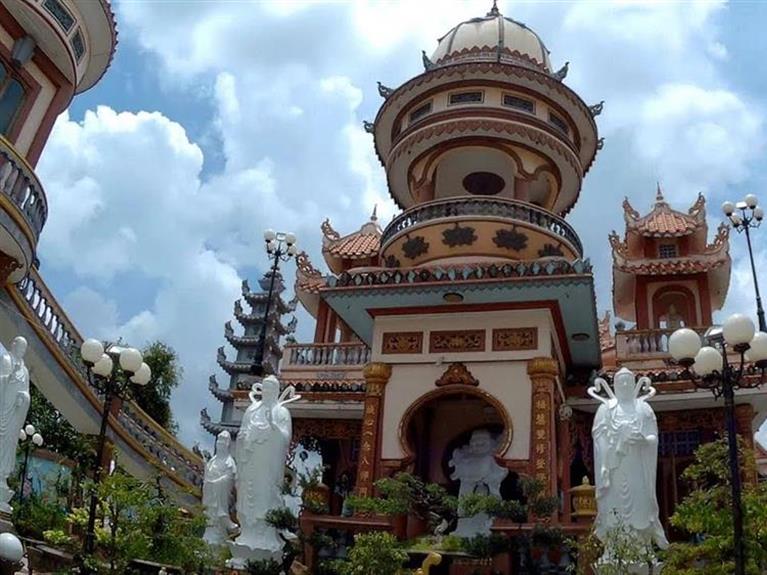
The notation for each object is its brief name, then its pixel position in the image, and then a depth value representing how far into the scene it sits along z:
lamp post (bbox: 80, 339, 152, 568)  9.38
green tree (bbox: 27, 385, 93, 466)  24.80
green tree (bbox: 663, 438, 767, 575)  7.38
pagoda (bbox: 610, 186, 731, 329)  20.86
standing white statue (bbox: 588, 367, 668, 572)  10.95
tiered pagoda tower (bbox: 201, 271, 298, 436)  40.66
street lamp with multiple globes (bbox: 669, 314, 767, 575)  7.30
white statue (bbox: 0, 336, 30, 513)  11.00
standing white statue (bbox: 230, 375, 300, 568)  12.18
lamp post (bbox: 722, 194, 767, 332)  18.06
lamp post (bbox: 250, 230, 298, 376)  19.58
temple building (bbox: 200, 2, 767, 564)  14.19
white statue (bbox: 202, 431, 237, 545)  13.22
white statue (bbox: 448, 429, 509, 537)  14.97
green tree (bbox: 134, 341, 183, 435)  28.85
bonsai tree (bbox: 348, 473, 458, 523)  11.74
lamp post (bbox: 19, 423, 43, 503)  15.73
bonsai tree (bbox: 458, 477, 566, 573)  11.13
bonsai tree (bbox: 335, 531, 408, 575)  9.98
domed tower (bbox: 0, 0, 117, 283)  12.69
